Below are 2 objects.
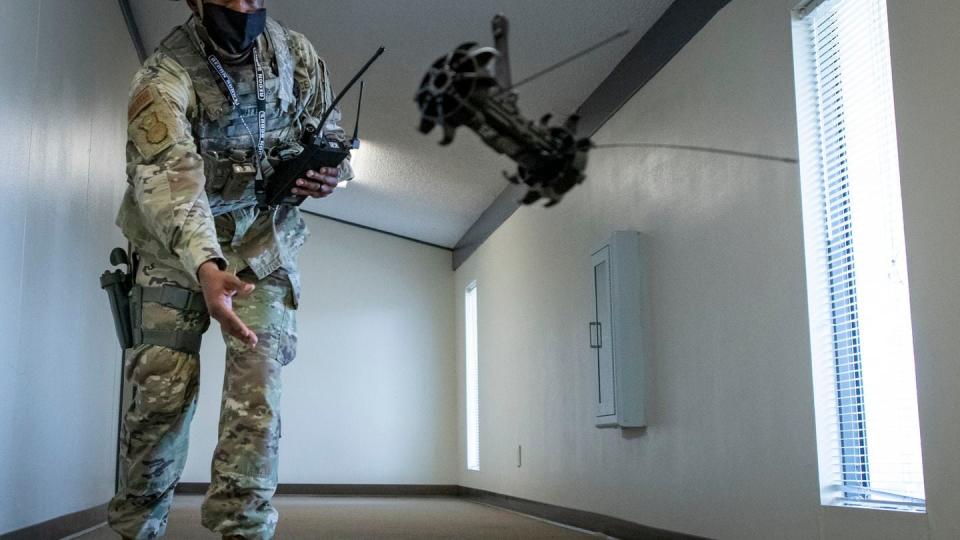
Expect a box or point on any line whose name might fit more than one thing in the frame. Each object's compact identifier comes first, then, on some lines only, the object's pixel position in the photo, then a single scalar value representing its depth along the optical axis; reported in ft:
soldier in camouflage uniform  6.81
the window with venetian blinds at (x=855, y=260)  7.10
